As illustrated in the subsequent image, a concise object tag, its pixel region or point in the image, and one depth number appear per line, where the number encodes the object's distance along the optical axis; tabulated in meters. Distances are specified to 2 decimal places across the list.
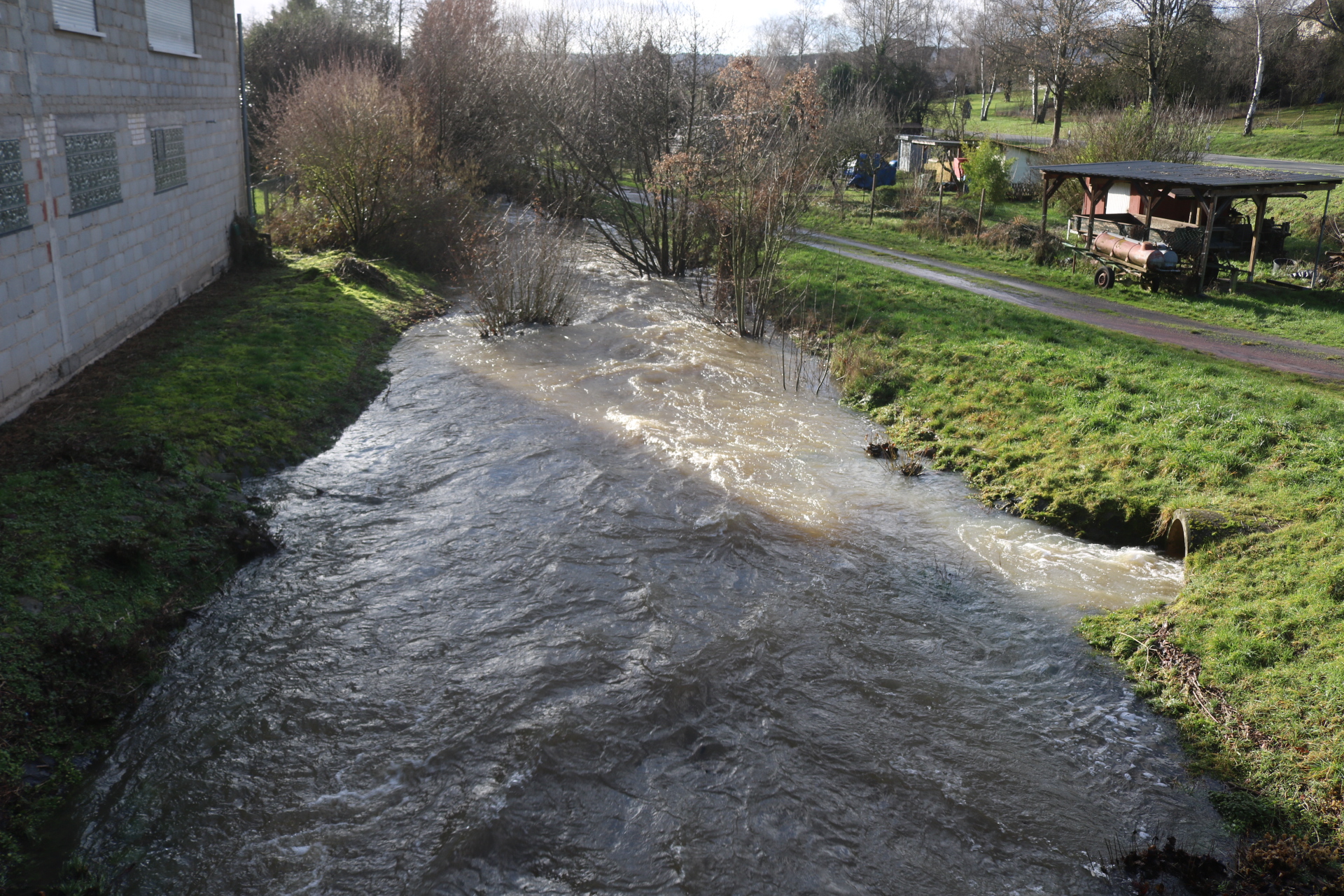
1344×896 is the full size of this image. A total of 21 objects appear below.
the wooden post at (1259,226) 18.88
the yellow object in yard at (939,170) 35.29
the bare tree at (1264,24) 42.69
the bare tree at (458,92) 25.88
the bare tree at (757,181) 15.45
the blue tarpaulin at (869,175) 37.00
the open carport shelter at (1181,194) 18.33
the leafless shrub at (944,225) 27.42
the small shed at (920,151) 36.67
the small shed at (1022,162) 35.38
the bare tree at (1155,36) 37.16
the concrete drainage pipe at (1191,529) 8.09
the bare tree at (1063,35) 41.72
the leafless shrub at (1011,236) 24.67
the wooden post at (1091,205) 21.94
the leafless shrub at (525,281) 15.59
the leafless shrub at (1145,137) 26.48
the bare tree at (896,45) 48.81
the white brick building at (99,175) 8.84
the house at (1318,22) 43.53
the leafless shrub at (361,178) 18.06
